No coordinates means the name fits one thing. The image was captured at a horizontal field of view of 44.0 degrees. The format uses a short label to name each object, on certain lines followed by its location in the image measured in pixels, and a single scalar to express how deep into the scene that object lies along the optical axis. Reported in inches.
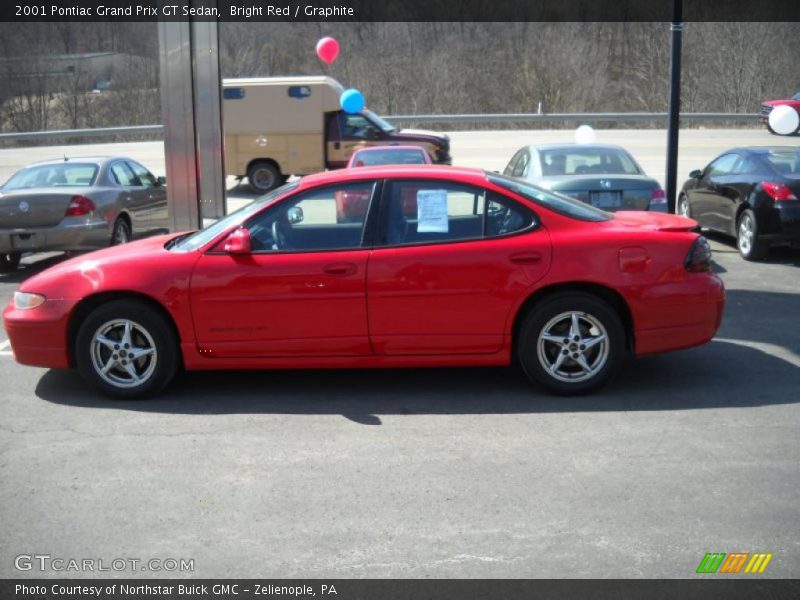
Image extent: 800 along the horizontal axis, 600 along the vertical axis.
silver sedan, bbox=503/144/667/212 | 435.8
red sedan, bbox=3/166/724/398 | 255.9
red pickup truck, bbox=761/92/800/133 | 1217.1
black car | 451.5
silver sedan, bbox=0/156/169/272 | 464.8
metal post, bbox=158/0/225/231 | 423.5
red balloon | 1016.4
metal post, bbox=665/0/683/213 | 493.4
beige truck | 885.2
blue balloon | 864.9
